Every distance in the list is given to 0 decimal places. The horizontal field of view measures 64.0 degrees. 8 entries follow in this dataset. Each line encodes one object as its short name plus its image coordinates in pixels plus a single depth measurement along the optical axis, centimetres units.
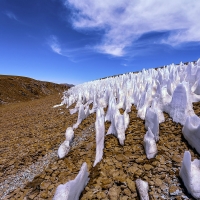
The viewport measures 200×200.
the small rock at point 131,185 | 224
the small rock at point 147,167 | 246
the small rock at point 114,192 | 220
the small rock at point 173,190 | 200
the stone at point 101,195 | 224
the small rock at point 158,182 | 216
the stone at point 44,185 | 273
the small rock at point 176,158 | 244
